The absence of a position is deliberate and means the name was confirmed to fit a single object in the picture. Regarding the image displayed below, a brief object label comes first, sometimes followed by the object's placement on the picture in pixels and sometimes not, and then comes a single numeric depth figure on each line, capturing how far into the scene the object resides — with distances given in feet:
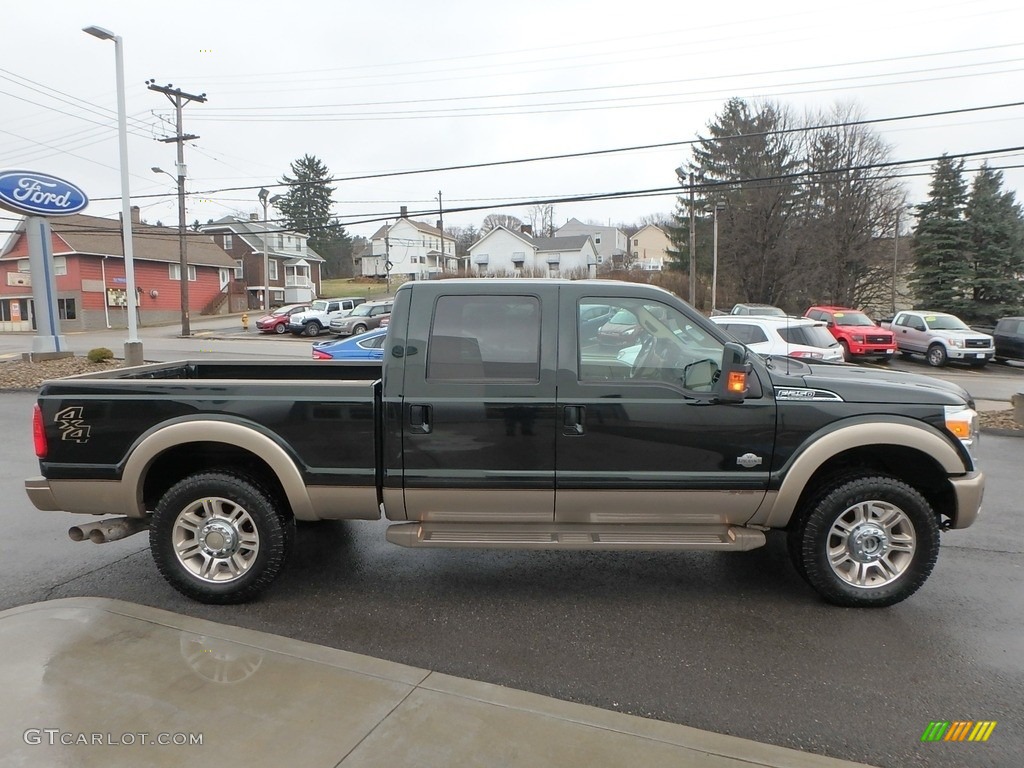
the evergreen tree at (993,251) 109.60
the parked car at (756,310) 83.05
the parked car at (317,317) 119.96
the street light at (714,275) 130.21
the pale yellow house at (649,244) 288.30
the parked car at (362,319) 105.70
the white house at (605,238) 261.85
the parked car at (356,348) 40.01
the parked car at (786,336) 41.78
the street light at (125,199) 57.06
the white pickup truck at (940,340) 70.90
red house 142.00
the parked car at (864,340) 72.08
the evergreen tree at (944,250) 112.78
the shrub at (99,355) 53.26
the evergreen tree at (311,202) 274.57
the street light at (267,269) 189.13
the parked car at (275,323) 124.16
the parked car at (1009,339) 74.38
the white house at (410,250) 283.38
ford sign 55.98
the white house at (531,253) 223.10
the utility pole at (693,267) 118.93
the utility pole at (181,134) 101.40
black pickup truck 12.52
